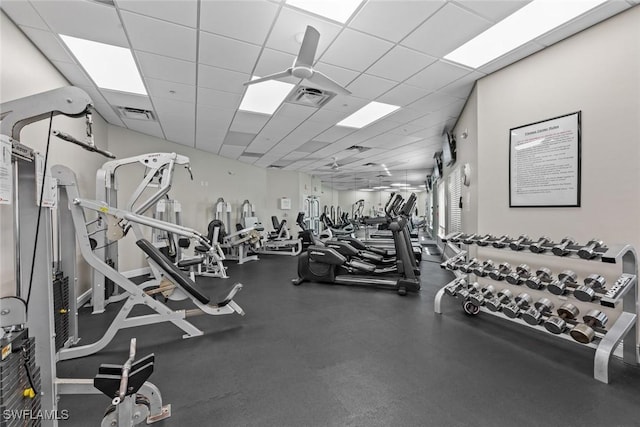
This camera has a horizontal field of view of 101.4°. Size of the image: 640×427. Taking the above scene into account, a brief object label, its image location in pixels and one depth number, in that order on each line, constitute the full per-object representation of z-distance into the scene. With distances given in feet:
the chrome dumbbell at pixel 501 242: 8.14
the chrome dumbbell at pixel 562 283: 6.79
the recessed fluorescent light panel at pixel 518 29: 6.57
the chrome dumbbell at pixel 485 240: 8.71
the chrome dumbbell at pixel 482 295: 8.55
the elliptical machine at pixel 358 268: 12.88
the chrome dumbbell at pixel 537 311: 7.15
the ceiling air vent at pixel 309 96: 11.09
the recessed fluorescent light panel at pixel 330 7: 6.40
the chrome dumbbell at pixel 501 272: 8.14
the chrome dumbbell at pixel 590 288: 6.23
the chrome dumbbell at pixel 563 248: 6.73
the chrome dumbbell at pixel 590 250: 6.21
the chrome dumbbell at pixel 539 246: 7.24
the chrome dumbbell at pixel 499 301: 8.06
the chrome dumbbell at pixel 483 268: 8.56
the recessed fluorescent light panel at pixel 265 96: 10.86
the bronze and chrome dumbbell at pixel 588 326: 6.22
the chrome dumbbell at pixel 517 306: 7.64
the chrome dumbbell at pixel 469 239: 9.23
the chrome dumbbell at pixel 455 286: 9.50
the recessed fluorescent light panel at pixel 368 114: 13.09
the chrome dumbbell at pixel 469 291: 9.03
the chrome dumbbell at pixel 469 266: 9.04
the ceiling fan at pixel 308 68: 6.27
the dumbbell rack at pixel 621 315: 5.84
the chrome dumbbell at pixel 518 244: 7.72
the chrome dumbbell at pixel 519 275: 7.70
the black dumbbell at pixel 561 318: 6.64
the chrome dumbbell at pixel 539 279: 7.23
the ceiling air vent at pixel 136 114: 12.71
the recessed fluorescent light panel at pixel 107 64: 8.08
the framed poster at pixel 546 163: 7.47
